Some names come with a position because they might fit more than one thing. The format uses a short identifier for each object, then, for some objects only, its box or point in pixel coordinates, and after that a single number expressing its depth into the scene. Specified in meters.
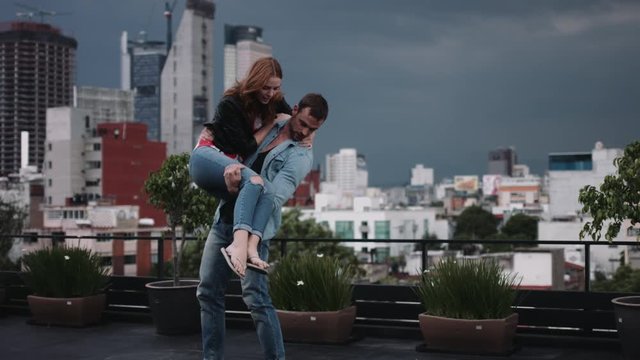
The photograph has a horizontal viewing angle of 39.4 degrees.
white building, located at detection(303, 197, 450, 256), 125.69
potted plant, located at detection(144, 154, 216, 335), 7.52
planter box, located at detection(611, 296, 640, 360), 5.64
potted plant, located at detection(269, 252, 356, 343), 6.54
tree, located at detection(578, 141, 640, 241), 5.84
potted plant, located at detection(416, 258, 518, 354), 6.00
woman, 3.87
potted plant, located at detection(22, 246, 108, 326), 7.59
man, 4.00
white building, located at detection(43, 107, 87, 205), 117.25
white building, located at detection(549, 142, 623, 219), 135.62
